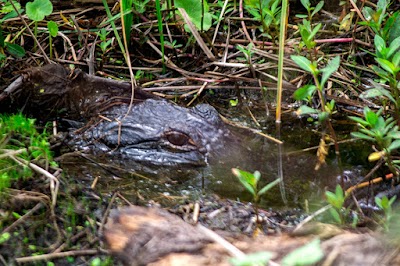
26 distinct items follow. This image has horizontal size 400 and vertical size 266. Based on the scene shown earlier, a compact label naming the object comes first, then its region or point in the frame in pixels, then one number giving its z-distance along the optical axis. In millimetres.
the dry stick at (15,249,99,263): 4352
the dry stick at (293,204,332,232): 4924
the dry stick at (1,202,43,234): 4651
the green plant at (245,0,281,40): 8258
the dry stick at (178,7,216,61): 8727
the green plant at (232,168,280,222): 4762
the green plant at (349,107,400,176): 5102
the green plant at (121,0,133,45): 8375
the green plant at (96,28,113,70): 8586
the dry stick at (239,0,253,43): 9289
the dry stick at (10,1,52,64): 8316
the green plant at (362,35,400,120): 5641
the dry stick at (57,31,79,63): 9033
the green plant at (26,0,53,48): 8312
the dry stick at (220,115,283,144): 7129
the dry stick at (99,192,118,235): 4840
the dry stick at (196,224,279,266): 3207
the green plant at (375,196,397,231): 4664
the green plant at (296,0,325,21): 8021
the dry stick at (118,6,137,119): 7543
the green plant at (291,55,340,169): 4953
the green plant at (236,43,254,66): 8117
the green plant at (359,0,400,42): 7148
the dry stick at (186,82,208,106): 8334
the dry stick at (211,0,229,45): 9320
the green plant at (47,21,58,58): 8344
